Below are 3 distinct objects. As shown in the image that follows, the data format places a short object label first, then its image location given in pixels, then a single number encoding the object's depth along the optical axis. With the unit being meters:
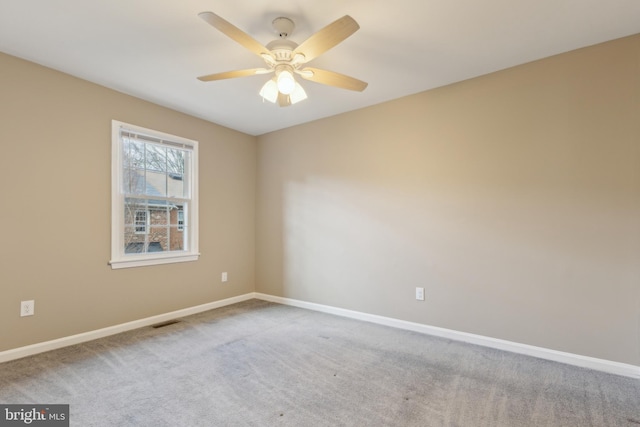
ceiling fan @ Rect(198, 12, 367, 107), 1.63
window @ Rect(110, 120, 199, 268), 3.09
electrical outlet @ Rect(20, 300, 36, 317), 2.49
